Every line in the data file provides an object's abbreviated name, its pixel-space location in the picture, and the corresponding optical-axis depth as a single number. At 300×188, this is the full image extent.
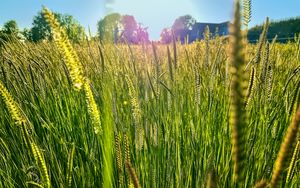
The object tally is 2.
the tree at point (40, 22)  51.28
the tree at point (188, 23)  57.38
